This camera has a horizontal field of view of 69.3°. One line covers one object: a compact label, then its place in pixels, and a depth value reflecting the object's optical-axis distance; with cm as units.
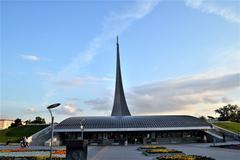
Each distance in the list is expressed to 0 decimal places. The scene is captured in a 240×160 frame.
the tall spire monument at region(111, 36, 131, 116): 3521
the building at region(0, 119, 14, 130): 7346
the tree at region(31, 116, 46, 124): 5111
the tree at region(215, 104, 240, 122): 5169
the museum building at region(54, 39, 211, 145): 2705
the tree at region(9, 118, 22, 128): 4355
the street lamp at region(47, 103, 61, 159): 843
